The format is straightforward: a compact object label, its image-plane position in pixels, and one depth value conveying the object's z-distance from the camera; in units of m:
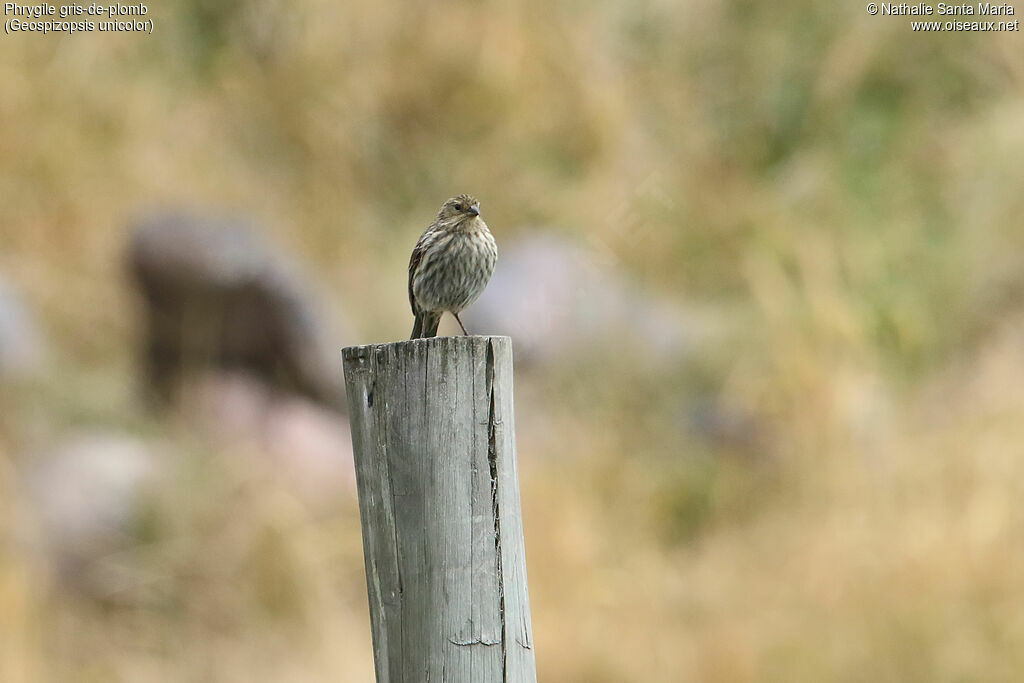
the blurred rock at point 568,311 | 19.69
